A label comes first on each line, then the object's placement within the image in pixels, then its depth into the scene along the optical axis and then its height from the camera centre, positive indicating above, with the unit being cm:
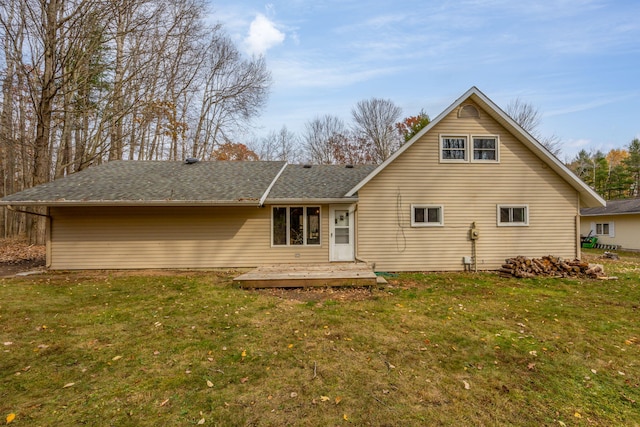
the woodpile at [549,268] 929 -162
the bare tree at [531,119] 2959 +1005
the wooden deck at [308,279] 743 -155
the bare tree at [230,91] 2322 +1001
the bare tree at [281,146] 3216 +787
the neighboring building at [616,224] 1786 -37
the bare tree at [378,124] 3098 +1025
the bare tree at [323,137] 3212 +904
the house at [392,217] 1023 +0
